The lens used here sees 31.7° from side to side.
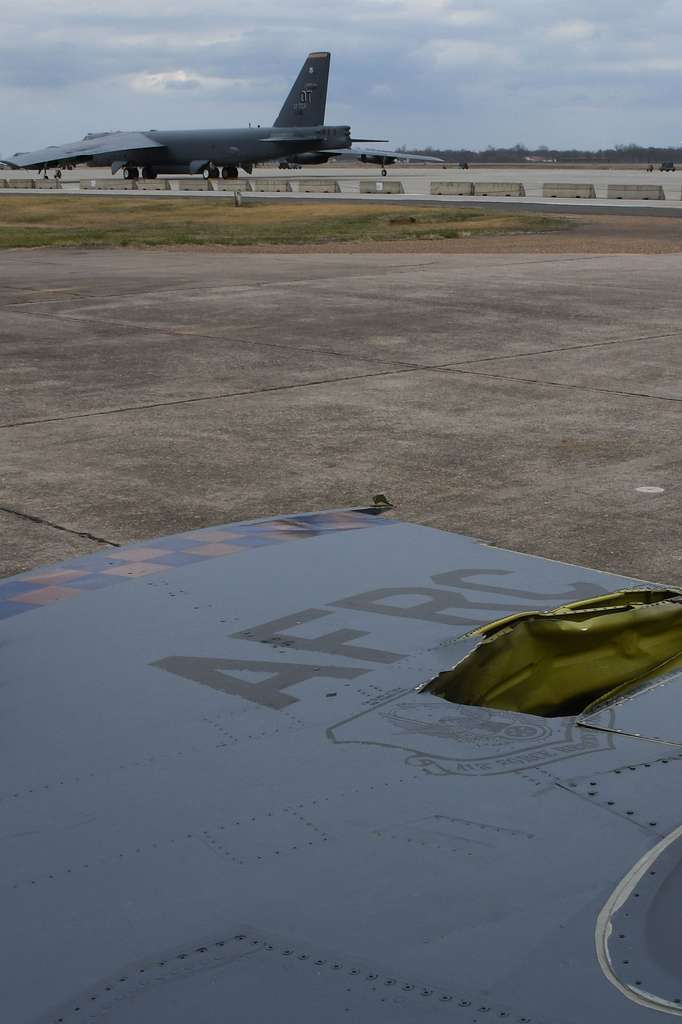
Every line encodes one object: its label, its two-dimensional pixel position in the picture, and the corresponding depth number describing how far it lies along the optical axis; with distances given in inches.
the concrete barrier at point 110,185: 3095.5
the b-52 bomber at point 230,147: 3225.9
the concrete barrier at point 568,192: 2367.5
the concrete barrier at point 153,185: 3029.0
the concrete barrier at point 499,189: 2484.0
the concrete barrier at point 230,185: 2906.0
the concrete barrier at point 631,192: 2396.7
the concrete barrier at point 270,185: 2778.3
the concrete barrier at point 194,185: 2939.7
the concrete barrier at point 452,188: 2576.3
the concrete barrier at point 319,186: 2743.6
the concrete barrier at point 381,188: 2571.4
